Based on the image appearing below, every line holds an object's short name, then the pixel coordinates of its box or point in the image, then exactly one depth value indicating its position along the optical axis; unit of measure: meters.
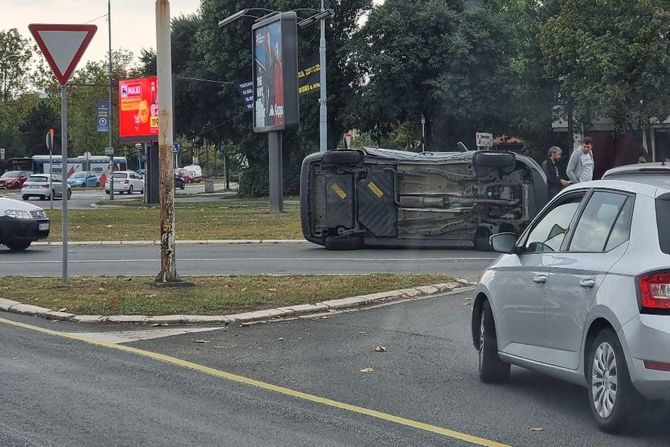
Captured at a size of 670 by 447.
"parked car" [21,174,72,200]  65.31
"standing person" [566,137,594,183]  21.22
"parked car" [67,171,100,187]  92.38
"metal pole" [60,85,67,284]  13.80
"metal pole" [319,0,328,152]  39.84
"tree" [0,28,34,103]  99.19
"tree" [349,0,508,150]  54.25
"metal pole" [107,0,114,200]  64.19
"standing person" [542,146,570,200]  21.36
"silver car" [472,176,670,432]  6.27
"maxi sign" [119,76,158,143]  55.78
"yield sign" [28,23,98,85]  13.89
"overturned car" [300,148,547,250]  20.56
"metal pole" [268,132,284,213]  36.38
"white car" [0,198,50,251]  22.22
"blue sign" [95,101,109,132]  68.88
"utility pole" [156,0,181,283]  13.61
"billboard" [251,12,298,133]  35.12
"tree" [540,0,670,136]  44.78
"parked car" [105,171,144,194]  78.06
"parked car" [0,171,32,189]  88.56
